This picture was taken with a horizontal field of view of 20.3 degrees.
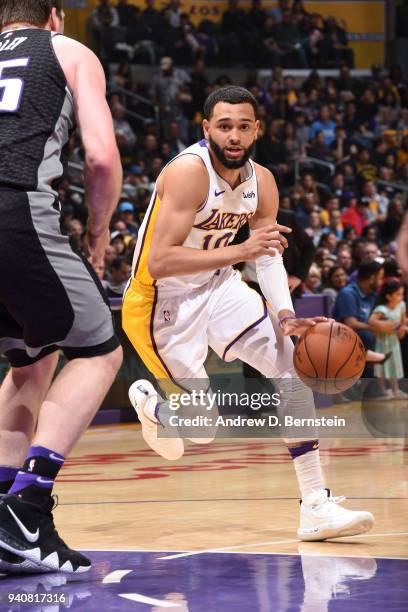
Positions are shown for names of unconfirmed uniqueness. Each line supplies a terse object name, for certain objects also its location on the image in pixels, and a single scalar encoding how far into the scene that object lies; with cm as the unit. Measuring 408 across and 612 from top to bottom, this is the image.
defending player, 364
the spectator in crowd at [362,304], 1104
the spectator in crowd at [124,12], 1889
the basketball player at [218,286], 486
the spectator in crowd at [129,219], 1332
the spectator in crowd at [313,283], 1200
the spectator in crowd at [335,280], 1215
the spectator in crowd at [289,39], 2069
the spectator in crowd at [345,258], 1341
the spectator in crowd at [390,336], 1110
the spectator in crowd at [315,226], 1494
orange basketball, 533
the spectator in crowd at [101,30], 1842
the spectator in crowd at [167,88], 1811
